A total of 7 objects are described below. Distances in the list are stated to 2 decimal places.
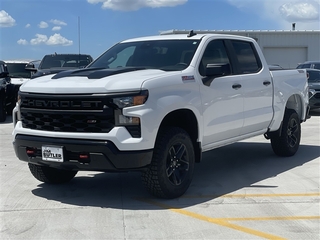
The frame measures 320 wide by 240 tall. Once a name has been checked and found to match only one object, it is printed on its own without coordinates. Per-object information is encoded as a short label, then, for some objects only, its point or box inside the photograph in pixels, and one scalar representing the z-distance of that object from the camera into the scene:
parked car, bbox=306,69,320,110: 12.20
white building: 29.86
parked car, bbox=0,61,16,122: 11.12
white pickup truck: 4.22
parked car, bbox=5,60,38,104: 14.63
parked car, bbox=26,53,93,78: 12.59
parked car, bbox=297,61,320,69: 14.95
